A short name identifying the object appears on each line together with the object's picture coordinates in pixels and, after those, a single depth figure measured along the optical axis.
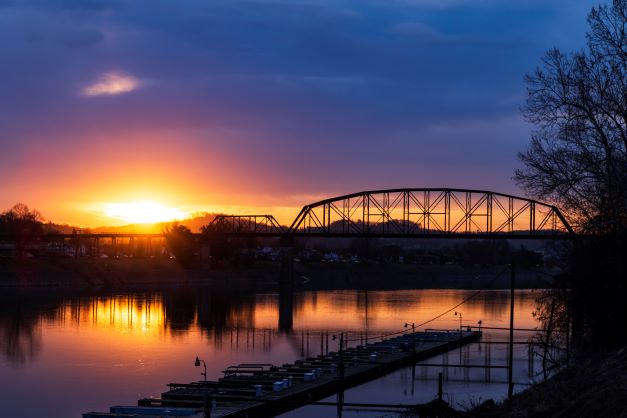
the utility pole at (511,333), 31.36
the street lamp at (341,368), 36.03
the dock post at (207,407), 23.20
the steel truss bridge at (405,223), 142.00
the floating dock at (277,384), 28.59
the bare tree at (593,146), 34.09
